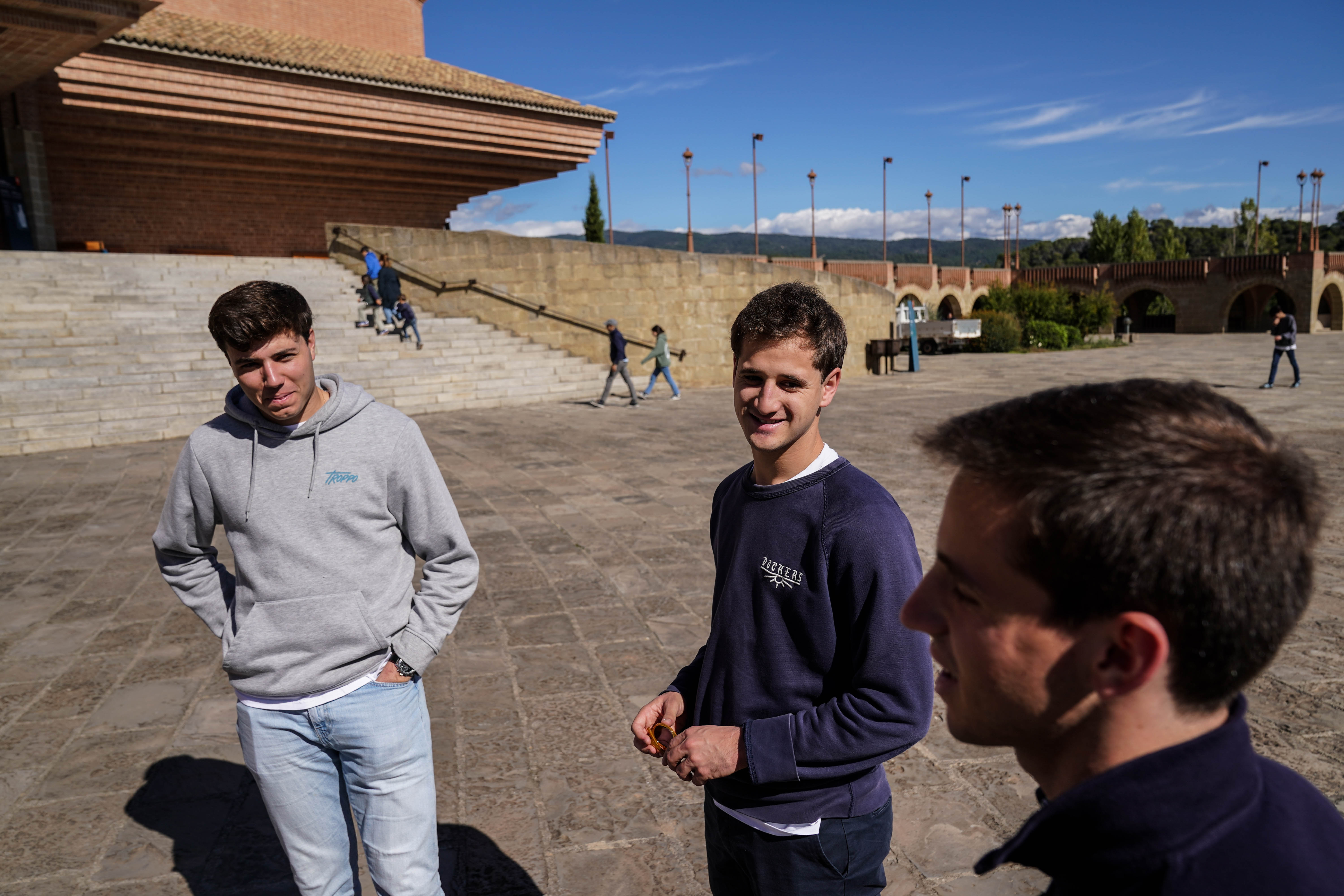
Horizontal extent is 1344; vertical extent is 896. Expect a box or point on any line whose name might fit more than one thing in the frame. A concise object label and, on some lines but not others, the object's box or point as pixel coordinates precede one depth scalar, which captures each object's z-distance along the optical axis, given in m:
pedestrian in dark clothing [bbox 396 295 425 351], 16.36
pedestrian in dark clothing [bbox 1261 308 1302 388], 14.81
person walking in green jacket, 15.96
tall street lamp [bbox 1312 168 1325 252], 45.12
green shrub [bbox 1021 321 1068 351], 31.44
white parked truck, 32.25
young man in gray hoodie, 2.02
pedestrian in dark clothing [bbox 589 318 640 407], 14.94
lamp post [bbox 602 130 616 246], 32.99
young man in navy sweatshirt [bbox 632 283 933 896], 1.50
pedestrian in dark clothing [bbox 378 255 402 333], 16.17
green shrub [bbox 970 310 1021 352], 31.20
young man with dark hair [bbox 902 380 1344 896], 0.73
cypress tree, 65.38
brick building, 18.08
